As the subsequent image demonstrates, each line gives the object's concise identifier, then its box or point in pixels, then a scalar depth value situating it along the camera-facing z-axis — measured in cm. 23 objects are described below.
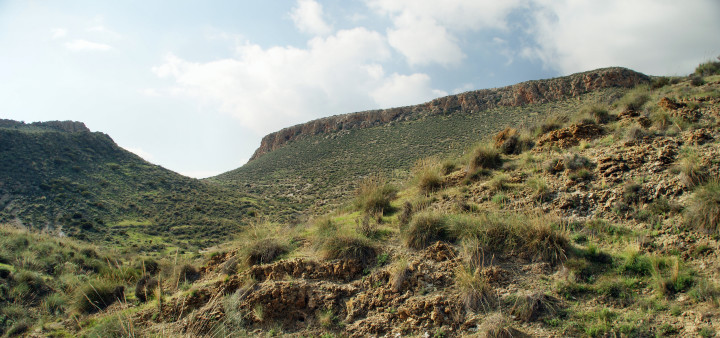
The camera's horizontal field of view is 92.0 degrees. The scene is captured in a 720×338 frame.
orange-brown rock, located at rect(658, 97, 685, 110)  861
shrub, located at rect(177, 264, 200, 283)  806
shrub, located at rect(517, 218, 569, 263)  564
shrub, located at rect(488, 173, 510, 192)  845
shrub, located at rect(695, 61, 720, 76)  1346
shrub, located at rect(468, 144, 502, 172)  1004
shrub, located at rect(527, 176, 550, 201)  760
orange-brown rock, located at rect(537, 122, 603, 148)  943
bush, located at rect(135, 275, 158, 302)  750
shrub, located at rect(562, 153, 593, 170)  788
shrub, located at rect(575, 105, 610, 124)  1027
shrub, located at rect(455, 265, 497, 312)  493
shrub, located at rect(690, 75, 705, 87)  1155
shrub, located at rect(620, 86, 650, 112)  1048
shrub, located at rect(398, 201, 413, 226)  778
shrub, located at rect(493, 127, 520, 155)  1103
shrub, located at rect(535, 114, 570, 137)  1143
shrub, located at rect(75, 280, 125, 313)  712
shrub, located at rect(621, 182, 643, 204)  631
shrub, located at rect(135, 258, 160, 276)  1011
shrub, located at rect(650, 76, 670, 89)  1385
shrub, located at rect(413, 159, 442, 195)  988
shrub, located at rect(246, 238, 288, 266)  752
